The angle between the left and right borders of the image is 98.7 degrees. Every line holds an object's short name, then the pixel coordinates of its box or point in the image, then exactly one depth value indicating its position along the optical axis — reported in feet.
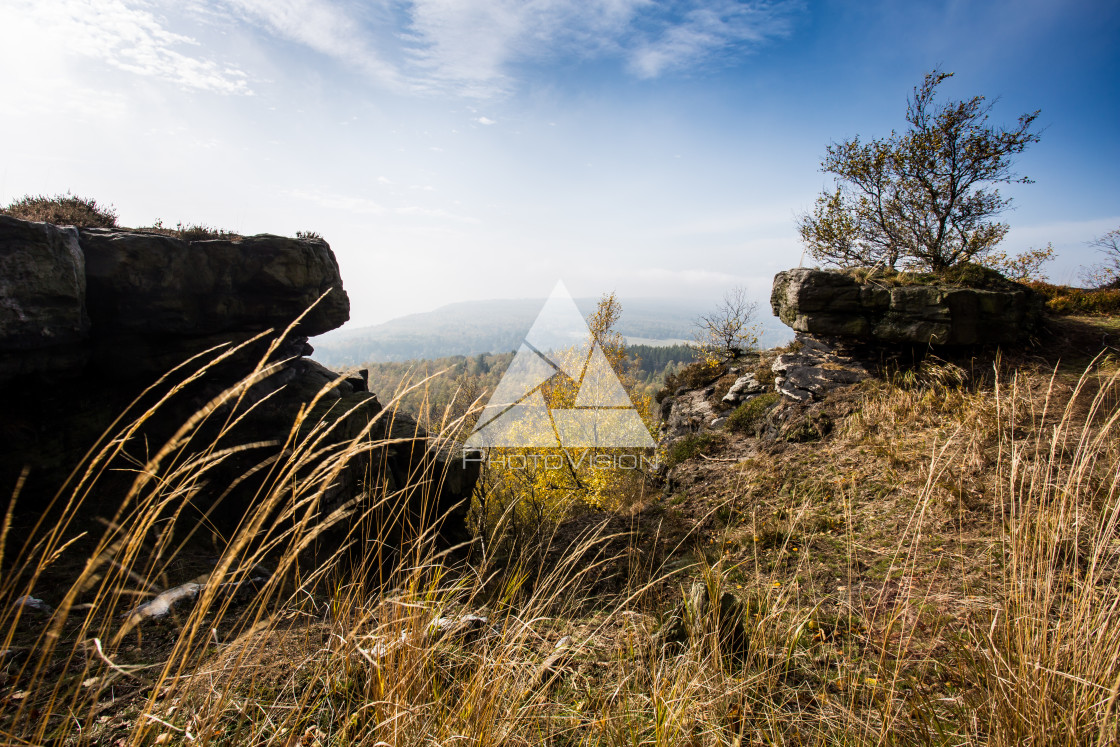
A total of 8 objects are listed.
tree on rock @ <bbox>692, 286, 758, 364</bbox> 49.88
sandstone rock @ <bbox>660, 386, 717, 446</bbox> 38.34
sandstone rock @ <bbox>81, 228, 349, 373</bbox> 25.77
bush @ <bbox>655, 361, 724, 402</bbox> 44.91
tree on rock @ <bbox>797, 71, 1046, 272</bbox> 32.78
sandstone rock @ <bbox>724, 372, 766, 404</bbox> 36.08
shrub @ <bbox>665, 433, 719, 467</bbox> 30.22
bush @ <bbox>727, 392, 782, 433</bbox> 31.09
